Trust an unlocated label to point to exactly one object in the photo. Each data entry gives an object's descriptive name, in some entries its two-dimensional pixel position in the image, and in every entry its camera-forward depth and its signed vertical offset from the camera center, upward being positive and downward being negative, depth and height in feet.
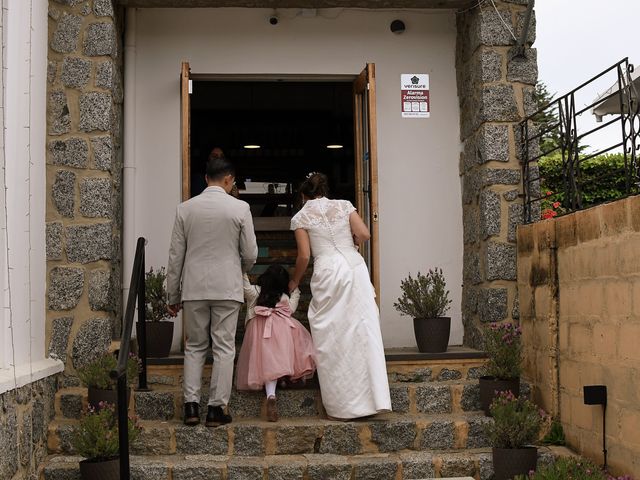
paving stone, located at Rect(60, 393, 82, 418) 18.95 -1.93
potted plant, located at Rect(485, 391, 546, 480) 16.49 -2.44
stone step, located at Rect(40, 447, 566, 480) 16.75 -2.90
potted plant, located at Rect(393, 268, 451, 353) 21.13 -0.20
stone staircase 16.89 -2.54
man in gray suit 17.84 +0.52
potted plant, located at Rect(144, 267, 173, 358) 20.65 -0.26
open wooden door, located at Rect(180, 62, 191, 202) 21.83 +4.16
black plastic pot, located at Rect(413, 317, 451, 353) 21.12 -0.68
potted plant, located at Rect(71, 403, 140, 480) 15.90 -2.35
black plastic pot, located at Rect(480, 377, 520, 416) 18.93 -1.73
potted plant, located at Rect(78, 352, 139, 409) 18.19 -1.37
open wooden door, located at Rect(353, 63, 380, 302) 21.91 +3.50
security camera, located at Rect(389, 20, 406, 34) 23.79 +7.02
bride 18.33 -0.06
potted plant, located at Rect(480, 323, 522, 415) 18.98 -1.35
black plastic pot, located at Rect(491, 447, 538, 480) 16.48 -2.79
